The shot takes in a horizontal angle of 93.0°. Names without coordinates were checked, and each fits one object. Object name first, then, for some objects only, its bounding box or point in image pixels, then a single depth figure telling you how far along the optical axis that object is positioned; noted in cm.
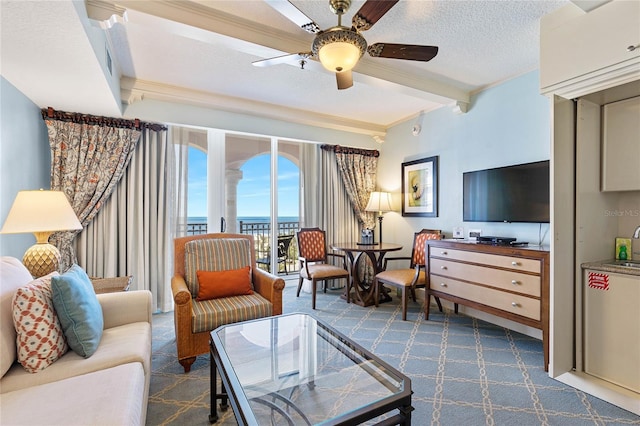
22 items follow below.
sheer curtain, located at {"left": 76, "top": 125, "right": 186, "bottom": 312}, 328
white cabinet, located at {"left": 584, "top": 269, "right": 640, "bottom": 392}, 192
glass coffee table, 123
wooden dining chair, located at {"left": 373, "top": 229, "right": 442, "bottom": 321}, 335
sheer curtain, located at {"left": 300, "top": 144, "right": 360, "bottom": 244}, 475
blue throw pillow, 153
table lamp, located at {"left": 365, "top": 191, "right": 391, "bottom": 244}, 455
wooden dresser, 235
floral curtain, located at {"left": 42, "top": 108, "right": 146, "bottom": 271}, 298
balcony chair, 464
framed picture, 401
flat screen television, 282
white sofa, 112
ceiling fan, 165
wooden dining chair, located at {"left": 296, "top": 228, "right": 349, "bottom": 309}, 400
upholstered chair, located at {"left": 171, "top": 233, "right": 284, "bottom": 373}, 222
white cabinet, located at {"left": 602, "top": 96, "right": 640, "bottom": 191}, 208
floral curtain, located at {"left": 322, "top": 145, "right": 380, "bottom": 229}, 480
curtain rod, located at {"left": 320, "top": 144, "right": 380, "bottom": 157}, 475
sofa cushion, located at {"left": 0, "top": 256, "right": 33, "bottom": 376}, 135
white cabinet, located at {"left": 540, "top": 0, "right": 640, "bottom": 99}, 172
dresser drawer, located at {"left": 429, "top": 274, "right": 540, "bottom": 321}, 243
